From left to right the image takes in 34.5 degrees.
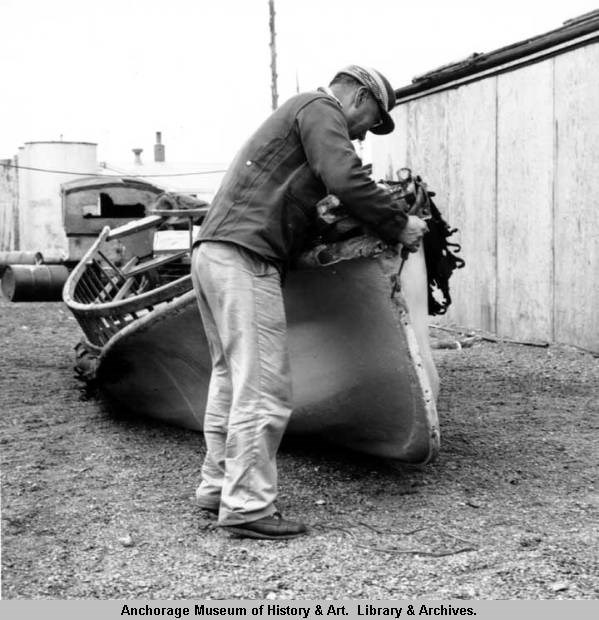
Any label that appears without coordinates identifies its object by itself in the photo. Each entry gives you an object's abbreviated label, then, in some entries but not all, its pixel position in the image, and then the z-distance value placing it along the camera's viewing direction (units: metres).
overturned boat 4.36
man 3.83
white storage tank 23.66
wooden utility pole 30.38
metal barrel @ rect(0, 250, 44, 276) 19.75
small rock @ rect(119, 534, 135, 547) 3.84
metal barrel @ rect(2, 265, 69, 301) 16.25
